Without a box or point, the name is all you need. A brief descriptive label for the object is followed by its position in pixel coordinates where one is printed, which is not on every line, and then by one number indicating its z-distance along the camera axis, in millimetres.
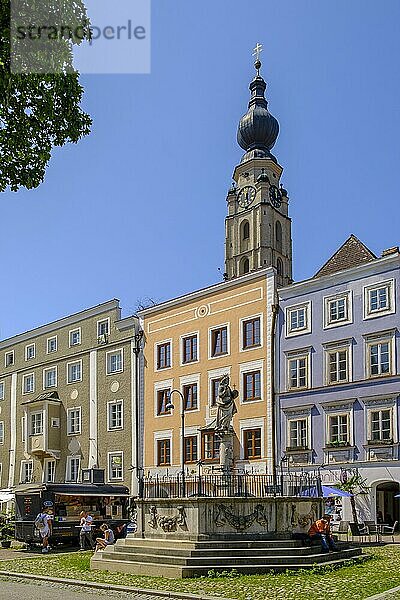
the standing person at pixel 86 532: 31531
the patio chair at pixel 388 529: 35438
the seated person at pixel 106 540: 28061
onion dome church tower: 85875
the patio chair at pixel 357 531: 33875
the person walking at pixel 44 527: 31328
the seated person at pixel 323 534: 24672
